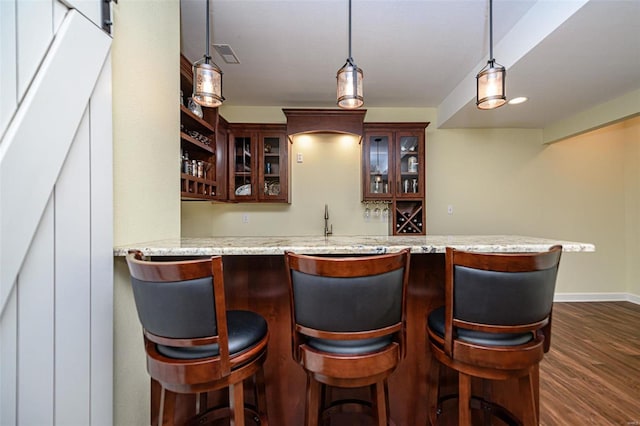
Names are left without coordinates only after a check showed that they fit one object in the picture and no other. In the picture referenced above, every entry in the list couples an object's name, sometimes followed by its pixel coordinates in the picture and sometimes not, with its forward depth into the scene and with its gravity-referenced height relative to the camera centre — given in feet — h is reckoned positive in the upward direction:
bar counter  4.36 -1.87
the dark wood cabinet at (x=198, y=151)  6.75 +1.91
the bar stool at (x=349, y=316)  2.80 -1.12
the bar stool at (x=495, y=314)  2.95 -1.16
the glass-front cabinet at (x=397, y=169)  10.77 +1.84
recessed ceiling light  8.62 +3.74
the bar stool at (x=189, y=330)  2.76 -1.25
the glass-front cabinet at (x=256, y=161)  10.68 +2.16
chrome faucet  11.46 -0.48
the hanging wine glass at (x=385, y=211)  11.57 +0.12
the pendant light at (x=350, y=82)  4.54 +2.27
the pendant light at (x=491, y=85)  4.68 +2.31
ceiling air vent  7.29 +4.63
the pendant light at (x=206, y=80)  4.64 +2.36
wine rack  11.01 -0.18
